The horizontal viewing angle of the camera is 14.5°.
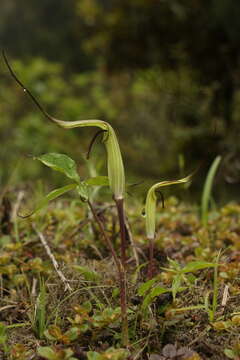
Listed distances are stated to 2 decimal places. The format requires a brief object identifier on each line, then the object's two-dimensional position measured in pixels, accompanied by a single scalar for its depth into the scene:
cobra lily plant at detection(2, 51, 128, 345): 0.77
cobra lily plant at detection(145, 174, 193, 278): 0.81
